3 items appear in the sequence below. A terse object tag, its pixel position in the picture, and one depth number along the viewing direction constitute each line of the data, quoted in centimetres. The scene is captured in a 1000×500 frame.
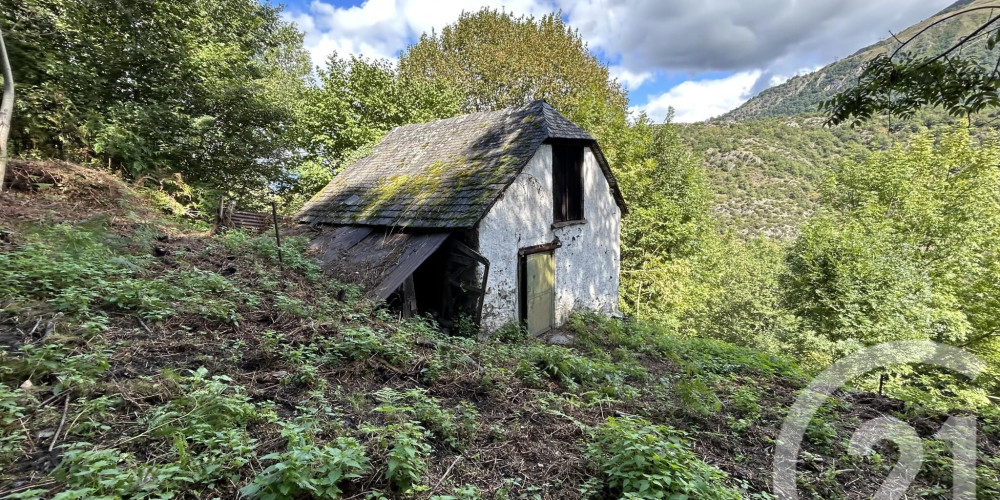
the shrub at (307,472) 188
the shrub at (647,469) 238
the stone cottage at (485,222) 749
